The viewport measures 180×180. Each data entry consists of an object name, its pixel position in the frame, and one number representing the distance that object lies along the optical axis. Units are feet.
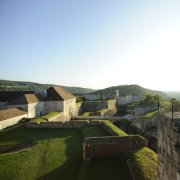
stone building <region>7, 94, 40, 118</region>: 79.99
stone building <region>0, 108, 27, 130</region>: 58.93
